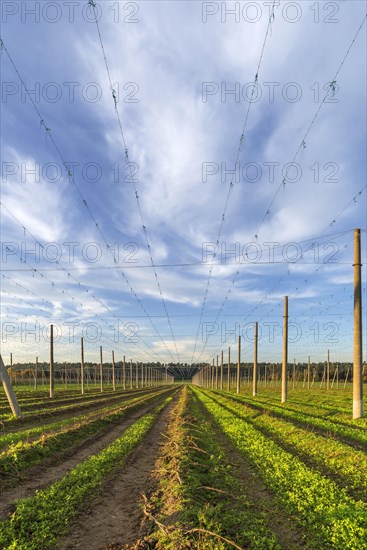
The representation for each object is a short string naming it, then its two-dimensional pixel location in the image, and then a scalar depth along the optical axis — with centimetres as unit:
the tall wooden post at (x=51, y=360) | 4350
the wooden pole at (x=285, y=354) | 3478
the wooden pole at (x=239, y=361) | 5986
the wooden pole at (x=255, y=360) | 4669
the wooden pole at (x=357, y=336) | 2178
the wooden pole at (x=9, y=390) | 2245
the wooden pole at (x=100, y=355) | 7275
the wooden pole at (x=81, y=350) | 5901
